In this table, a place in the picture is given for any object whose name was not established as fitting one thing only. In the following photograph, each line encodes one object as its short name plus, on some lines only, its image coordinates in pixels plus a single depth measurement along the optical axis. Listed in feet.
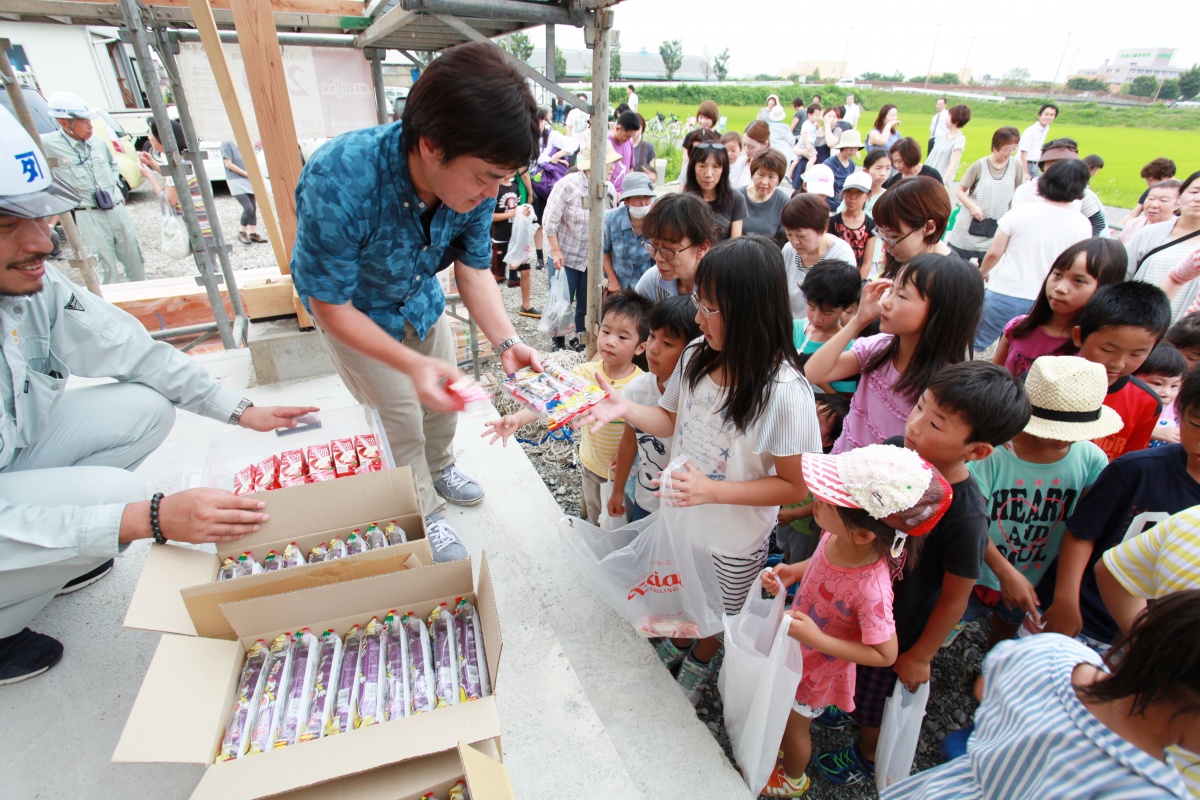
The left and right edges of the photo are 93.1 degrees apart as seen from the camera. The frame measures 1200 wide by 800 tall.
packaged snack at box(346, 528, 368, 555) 5.83
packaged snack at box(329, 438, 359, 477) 6.60
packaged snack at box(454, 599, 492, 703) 4.70
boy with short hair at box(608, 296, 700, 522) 7.11
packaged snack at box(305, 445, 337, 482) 6.58
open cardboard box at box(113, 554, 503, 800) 3.72
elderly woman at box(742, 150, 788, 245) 14.92
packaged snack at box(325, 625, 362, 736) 4.38
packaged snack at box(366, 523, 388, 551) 5.79
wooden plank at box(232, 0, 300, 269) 8.94
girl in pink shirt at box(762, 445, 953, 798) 4.42
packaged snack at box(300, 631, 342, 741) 4.37
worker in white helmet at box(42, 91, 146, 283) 17.80
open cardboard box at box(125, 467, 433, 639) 4.74
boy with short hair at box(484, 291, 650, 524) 8.06
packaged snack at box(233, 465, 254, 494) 6.39
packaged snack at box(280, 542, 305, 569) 5.62
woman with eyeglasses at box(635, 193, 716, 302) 9.34
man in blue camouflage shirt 5.05
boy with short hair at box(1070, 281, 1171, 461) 6.60
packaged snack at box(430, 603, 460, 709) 4.64
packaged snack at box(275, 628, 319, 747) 4.32
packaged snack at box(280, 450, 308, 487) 6.48
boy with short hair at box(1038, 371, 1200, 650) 5.17
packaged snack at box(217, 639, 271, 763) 4.18
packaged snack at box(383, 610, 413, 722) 4.51
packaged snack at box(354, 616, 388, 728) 4.45
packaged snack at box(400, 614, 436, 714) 4.55
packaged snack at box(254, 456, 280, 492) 6.45
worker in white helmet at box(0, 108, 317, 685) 5.23
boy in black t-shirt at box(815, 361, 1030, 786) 5.08
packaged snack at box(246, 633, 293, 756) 4.24
